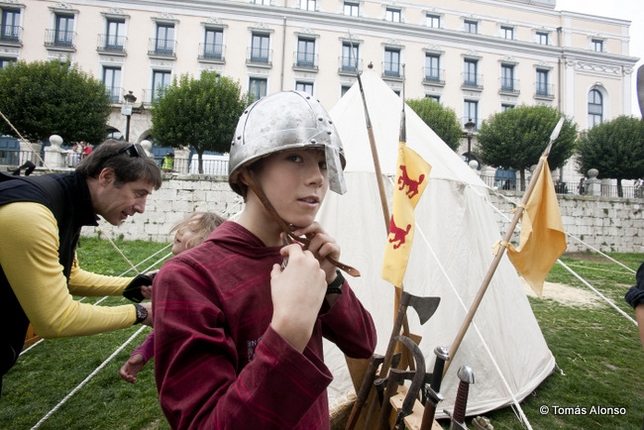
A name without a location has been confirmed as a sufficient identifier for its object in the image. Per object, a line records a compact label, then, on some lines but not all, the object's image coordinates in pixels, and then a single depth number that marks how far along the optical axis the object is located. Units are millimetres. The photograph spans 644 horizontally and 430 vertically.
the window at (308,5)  24453
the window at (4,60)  20630
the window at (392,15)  25525
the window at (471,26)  25984
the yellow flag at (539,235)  2479
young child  2037
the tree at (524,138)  19172
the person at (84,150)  13812
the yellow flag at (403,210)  1972
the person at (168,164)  14531
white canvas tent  3117
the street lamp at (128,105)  11605
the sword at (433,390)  1269
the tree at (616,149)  19094
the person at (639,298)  1426
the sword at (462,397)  1152
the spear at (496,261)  2145
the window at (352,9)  24938
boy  726
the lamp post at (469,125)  14094
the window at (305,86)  23853
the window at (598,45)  26500
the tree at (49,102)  15109
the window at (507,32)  26219
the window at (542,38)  26372
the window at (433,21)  25812
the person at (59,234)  1417
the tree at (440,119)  20094
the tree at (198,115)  16031
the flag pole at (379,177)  1855
